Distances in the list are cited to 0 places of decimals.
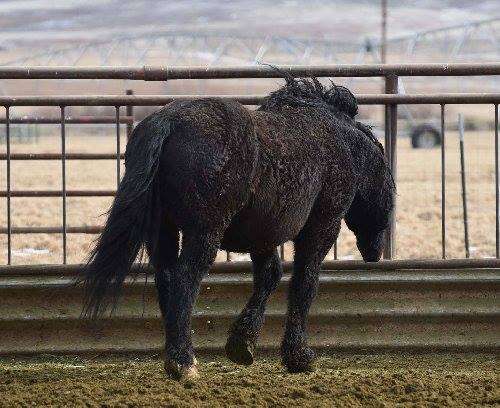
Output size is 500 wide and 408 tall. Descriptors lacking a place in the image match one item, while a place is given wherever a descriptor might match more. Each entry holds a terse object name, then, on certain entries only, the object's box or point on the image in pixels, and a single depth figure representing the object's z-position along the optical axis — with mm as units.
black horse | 9797
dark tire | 77125
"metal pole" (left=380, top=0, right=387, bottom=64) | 129050
